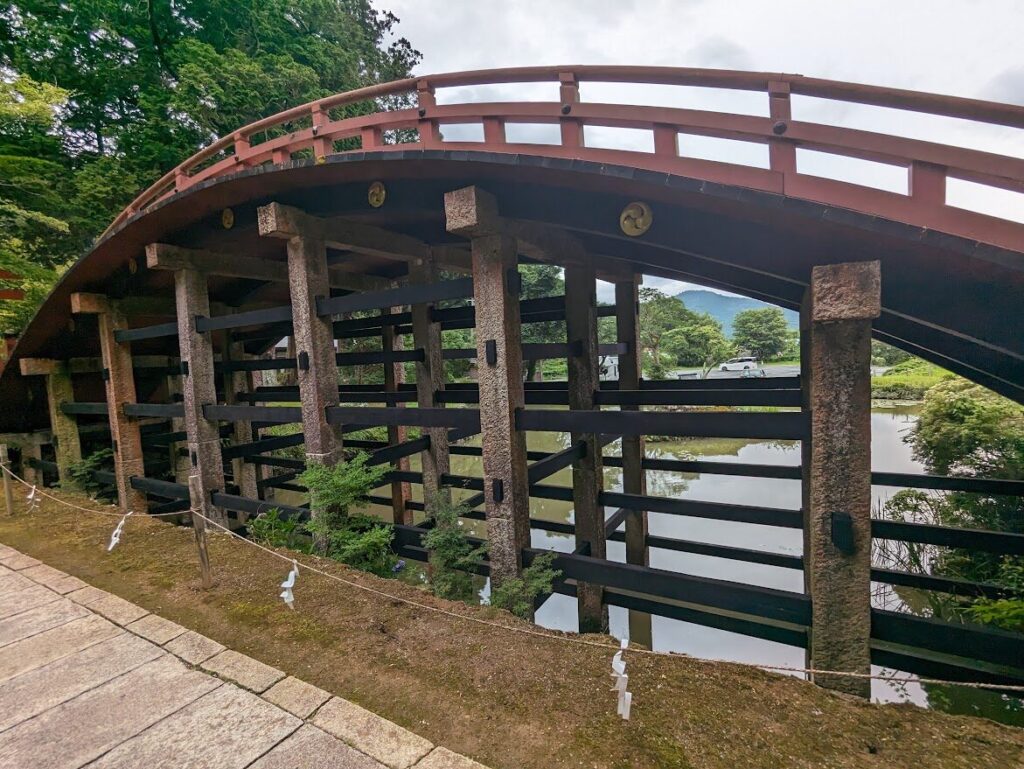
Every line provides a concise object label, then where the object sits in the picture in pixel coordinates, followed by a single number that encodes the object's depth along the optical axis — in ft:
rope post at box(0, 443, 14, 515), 23.45
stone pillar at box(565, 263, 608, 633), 20.63
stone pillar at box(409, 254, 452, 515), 24.81
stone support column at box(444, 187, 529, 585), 15.05
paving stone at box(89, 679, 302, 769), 8.07
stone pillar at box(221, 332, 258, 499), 36.11
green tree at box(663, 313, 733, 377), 146.12
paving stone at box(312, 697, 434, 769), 7.82
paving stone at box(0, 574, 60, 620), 14.20
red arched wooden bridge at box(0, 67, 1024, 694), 10.21
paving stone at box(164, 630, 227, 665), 10.96
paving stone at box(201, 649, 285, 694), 9.90
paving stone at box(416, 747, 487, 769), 7.53
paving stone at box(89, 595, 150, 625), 13.01
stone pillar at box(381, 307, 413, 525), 30.22
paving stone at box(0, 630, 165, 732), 9.80
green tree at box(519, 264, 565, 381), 91.71
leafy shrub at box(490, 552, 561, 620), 14.32
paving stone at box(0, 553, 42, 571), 17.25
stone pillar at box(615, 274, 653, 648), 24.41
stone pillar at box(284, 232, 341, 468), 18.89
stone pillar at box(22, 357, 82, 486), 32.83
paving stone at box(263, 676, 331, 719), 9.05
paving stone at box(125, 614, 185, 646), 11.89
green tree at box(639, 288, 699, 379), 122.08
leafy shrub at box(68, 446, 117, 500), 32.55
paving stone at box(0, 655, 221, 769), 8.41
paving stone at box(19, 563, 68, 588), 15.83
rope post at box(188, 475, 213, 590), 13.75
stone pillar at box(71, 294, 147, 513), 27.99
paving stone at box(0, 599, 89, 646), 12.74
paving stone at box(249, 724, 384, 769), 7.76
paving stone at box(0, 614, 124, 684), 11.34
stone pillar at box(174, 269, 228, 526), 23.34
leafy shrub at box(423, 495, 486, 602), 15.40
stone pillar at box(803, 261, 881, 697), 10.28
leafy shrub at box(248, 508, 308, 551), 19.41
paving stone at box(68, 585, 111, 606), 14.19
